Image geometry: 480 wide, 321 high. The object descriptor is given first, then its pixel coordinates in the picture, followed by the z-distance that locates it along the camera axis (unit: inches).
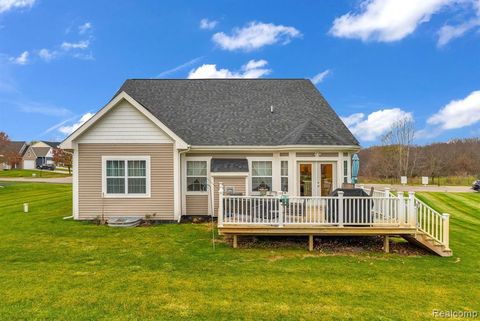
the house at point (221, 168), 335.9
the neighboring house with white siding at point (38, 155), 2679.6
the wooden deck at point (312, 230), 322.7
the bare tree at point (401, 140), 1632.6
